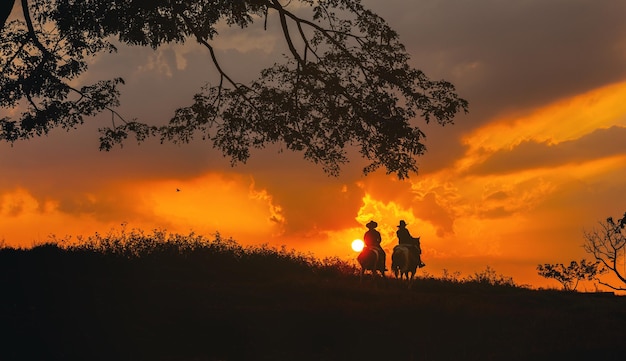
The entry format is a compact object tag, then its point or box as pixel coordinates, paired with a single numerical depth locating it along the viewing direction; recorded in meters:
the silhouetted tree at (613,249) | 36.73
